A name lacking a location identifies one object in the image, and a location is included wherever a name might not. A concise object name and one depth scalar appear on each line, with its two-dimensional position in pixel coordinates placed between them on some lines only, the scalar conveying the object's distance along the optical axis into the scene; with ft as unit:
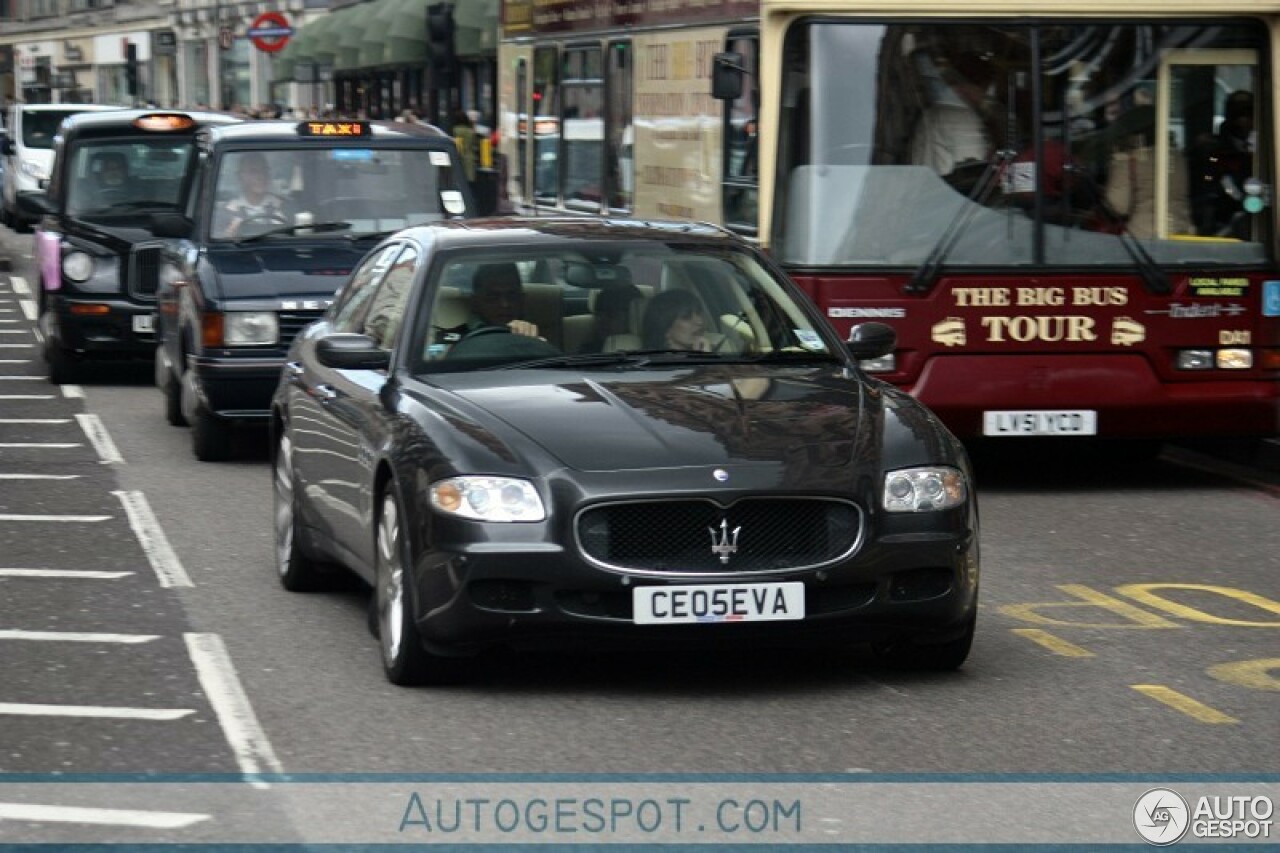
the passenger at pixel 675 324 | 29.48
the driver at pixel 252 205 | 51.06
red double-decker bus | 44.45
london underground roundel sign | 131.23
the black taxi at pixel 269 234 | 48.26
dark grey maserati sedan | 25.16
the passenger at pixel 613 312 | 29.40
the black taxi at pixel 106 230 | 63.67
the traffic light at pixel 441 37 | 95.61
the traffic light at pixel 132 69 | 203.31
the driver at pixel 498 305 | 29.43
